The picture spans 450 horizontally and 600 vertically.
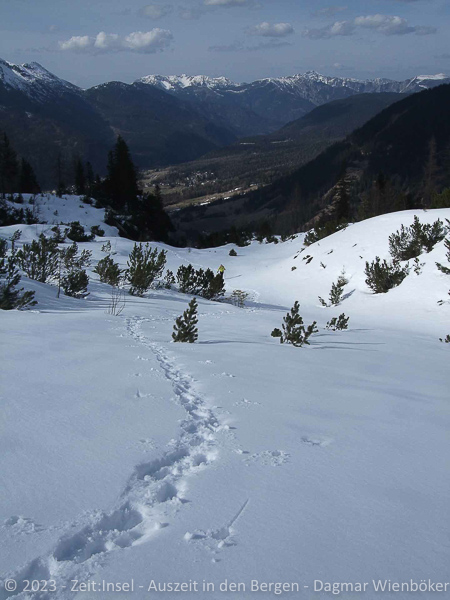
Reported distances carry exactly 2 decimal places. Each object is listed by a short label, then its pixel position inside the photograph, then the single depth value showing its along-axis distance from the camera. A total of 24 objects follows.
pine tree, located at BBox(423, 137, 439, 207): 45.32
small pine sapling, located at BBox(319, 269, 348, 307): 14.34
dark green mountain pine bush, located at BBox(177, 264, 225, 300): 14.28
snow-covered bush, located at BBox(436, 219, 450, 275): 12.05
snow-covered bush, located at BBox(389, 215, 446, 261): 13.94
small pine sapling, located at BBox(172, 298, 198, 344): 6.06
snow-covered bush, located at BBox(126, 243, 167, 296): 11.92
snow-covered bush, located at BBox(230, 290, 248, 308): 13.65
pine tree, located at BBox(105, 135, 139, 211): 41.81
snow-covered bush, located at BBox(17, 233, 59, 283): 10.98
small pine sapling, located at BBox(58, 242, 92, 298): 10.20
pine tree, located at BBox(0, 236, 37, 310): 7.30
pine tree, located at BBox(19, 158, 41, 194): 49.12
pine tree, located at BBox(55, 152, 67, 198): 40.06
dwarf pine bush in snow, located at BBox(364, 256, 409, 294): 13.58
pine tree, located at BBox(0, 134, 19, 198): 38.34
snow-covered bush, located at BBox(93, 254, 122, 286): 11.76
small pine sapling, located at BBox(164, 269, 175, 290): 14.32
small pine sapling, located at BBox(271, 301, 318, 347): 6.70
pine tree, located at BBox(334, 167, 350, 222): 39.53
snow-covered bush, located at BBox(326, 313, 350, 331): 9.24
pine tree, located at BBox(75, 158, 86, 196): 50.72
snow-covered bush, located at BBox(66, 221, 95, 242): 24.03
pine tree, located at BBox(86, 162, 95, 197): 56.24
